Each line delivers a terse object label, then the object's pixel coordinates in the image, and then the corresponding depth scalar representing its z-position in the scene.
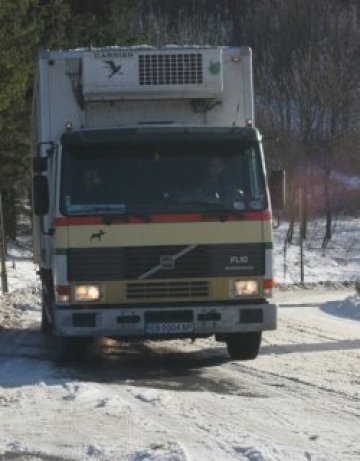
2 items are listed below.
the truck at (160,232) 10.48
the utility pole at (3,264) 22.45
